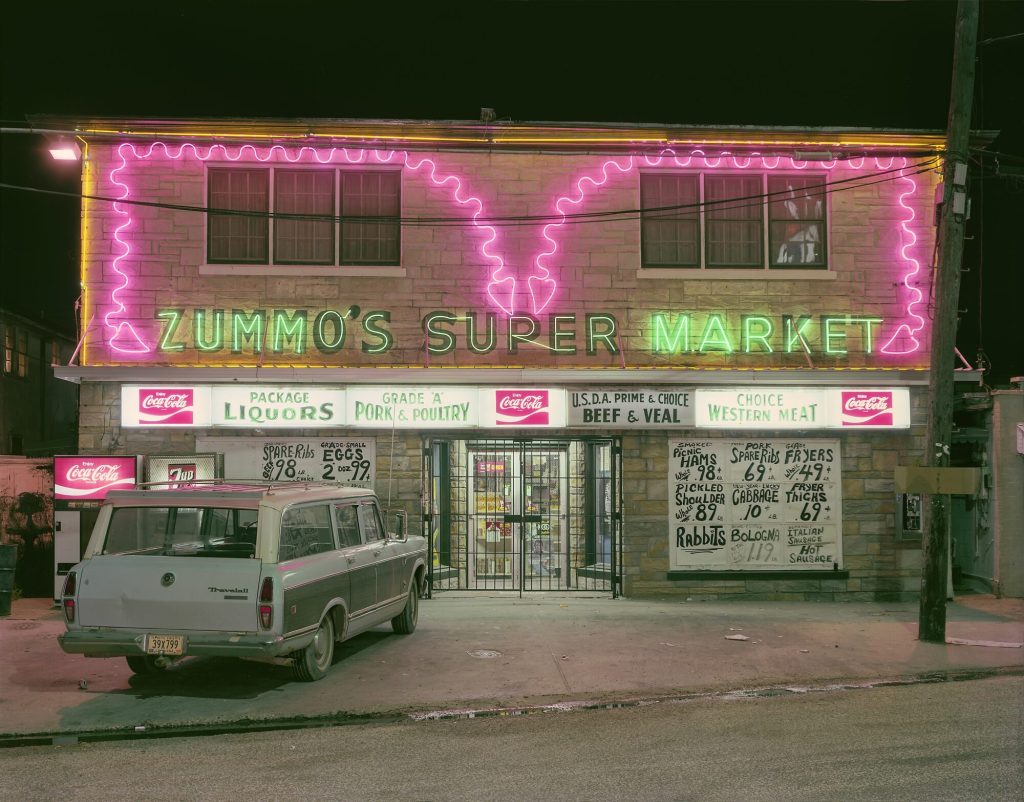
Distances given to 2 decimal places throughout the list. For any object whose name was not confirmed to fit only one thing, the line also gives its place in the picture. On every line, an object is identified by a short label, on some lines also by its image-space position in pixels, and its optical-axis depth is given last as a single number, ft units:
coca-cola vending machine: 43.39
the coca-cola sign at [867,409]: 46.75
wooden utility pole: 35.99
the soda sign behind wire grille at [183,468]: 44.58
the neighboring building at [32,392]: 85.87
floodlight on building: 44.91
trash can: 41.63
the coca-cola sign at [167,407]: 44.86
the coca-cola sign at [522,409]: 45.68
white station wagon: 26.37
